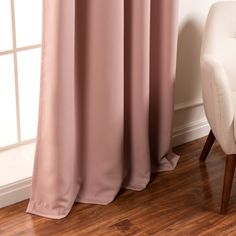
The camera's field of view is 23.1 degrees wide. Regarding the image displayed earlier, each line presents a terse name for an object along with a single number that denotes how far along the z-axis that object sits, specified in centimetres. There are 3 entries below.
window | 255
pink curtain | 221
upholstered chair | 232
